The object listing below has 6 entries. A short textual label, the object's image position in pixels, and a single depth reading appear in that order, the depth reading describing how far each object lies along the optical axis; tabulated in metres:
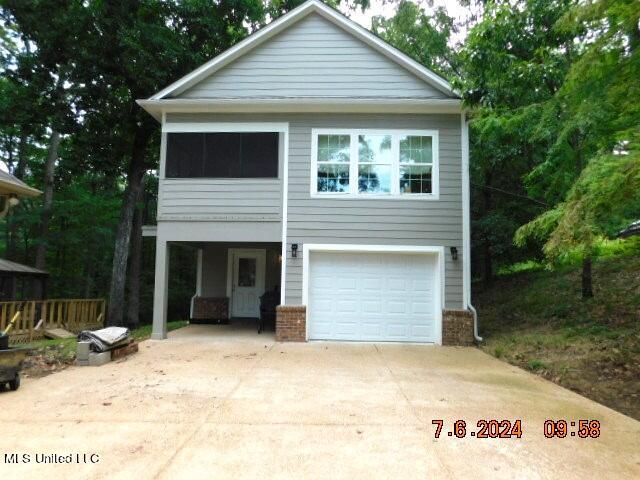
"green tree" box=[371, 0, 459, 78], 14.98
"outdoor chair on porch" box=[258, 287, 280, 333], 10.52
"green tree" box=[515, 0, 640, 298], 4.80
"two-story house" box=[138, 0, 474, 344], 9.28
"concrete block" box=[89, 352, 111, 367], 6.79
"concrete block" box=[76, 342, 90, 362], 6.82
